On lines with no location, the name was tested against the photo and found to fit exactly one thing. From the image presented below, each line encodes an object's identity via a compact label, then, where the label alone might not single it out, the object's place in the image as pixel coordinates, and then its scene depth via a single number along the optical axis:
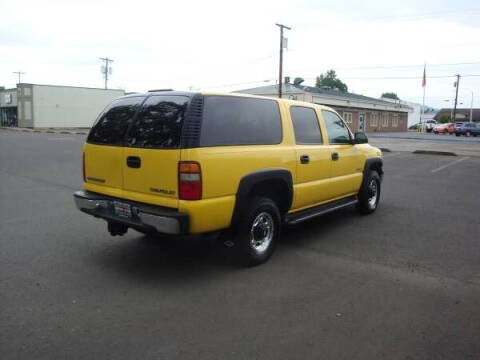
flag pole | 51.11
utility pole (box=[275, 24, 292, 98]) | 35.44
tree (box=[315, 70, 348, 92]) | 109.00
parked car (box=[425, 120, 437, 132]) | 58.22
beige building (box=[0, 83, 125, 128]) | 51.41
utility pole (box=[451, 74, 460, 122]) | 72.87
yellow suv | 4.16
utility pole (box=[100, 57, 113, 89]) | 68.56
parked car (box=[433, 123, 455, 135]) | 52.54
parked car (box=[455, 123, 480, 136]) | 47.38
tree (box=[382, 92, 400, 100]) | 142.62
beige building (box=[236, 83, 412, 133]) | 43.53
